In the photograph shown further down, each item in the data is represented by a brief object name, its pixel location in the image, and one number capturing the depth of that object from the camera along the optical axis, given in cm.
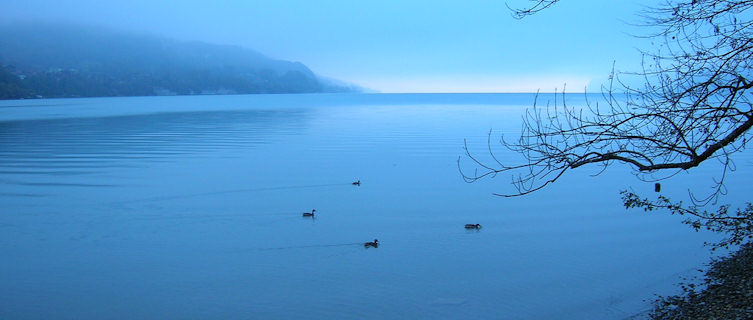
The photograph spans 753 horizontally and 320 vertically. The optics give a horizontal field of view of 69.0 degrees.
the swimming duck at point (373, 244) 1455
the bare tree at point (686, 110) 623
